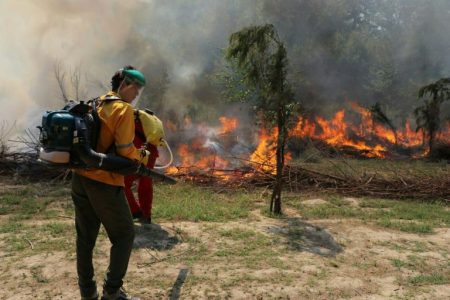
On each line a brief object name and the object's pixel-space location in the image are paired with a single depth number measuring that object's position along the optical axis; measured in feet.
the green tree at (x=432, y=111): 51.89
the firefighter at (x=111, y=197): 10.25
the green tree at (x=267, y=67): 20.98
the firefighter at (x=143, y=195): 17.93
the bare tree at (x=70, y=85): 50.38
